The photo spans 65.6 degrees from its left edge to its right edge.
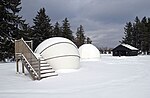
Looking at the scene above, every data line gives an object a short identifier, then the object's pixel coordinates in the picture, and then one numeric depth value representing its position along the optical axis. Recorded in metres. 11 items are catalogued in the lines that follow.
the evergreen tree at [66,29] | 35.59
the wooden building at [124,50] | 35.06
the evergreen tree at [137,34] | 45.52
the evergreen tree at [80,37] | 51.21
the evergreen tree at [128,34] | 46.95
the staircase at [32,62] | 8.14
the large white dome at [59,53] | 10.14
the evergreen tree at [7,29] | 18.18
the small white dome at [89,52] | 22.26
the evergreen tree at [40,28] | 26.72
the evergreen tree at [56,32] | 33.58
